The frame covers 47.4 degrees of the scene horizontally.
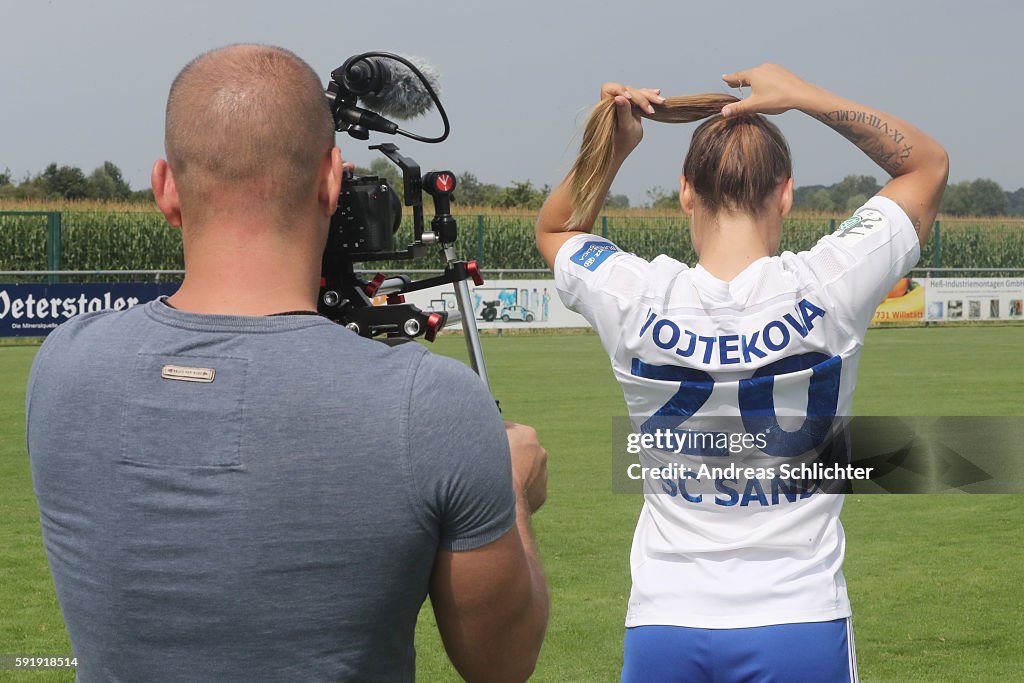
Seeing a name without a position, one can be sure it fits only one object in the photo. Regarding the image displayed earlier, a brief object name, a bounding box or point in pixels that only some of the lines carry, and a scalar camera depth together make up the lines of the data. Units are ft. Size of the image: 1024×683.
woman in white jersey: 8.16
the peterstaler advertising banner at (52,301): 75.41
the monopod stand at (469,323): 9.44
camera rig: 9.18
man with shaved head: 5.39
